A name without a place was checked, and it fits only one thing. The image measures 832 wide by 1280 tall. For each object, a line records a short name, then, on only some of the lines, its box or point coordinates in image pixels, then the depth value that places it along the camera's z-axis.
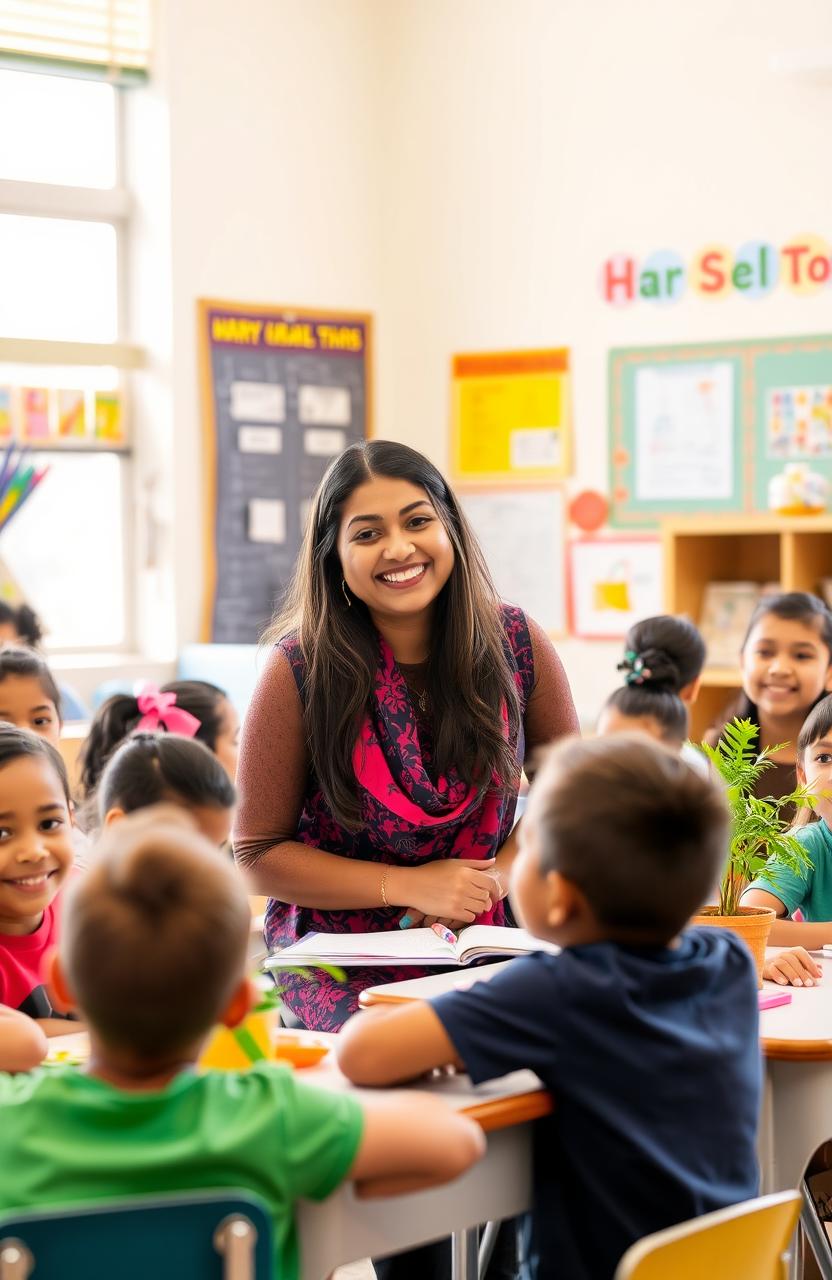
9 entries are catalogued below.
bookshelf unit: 4.93
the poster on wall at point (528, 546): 6.08
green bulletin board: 5.48
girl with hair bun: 3.72
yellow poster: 6.07
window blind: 5.77
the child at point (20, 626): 4.40
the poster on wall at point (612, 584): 5.87
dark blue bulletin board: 6.09
